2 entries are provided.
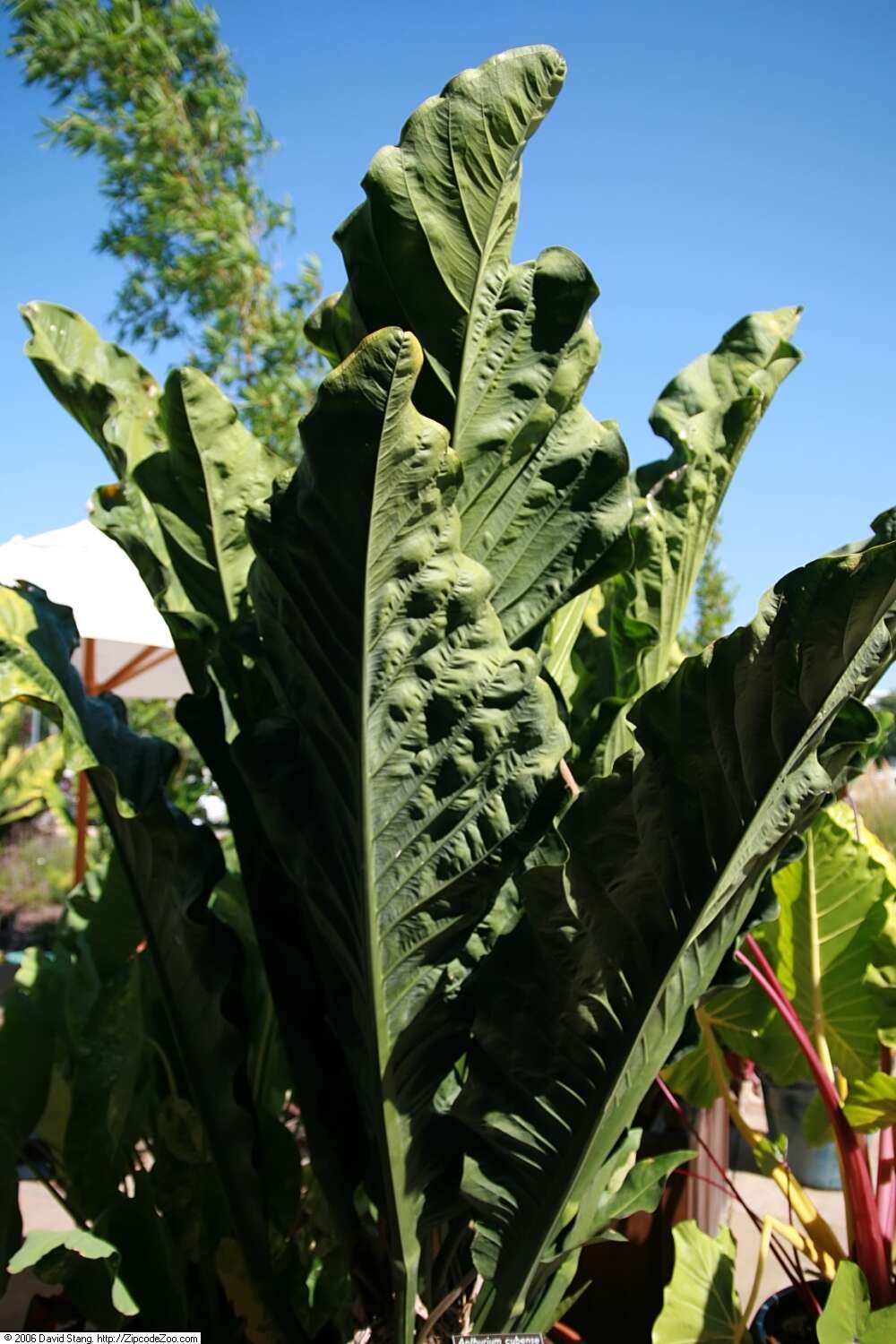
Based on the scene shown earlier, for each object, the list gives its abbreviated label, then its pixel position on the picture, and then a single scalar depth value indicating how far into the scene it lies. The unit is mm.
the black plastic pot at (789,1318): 1516
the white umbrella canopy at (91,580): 3865
